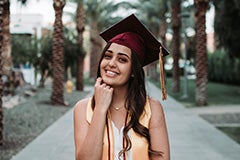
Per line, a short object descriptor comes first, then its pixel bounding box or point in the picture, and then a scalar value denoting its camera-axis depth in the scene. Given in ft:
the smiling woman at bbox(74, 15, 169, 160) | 7.29
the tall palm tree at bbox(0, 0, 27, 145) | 55.62
